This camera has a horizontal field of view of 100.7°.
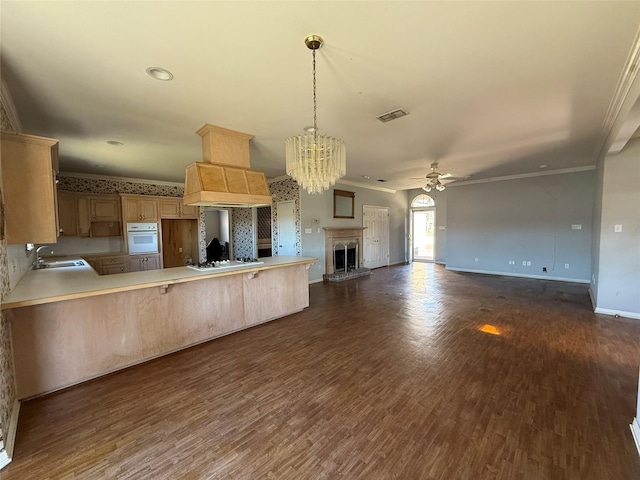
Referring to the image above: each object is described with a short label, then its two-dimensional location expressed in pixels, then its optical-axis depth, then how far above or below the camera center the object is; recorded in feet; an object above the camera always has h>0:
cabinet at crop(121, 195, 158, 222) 19.59 +1.90
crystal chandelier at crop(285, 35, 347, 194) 8.03 +2.21
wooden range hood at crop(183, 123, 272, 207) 10.44 +2.36
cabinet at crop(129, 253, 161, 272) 19.89 -2.19
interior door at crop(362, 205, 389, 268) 27.63 -0.76
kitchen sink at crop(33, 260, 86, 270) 13.32 -1.57
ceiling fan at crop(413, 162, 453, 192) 17.43 +3.32
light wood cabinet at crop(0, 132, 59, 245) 6.63 +1.21
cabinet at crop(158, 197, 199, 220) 21.34 +1.94
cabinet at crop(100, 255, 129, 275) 18.68 -2.17
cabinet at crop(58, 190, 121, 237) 17.93 +1.44
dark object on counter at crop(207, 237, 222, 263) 28.00 -1.91
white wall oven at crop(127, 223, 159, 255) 19.60 -0.32
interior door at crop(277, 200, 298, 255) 21.81 +0.24
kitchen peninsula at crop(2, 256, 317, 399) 7.49 -2.87
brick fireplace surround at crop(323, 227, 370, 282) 23.07 -1.77
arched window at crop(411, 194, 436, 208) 32.35 +3.37
